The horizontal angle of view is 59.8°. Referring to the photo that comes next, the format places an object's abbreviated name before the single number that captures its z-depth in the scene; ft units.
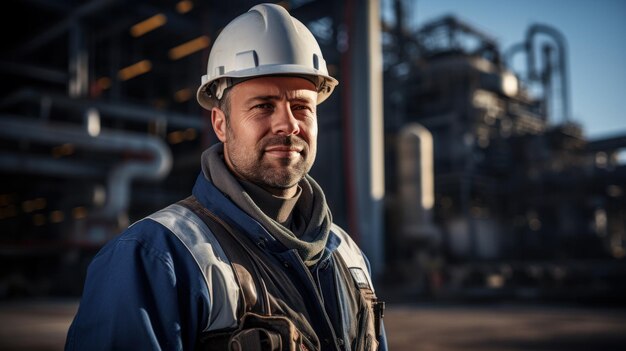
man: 4.79
